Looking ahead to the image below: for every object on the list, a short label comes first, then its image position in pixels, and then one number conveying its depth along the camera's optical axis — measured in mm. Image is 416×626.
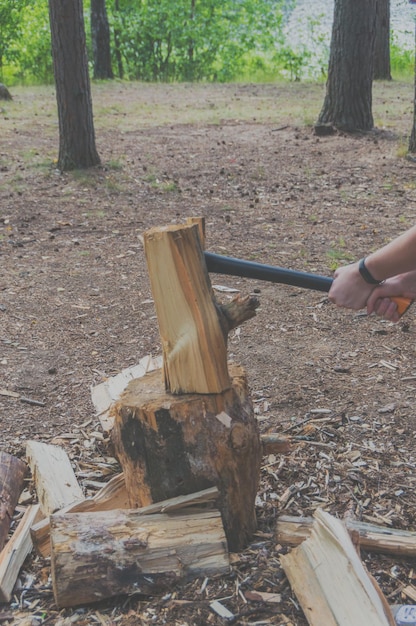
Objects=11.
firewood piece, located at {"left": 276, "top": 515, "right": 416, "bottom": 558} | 2562
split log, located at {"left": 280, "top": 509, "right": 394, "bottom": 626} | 2117
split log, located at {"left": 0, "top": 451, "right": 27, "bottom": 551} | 2863
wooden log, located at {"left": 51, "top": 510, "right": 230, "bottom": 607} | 2336
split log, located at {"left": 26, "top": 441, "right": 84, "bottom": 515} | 2932
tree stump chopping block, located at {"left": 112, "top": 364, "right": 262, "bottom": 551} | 2518
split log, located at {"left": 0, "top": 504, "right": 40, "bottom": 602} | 2457
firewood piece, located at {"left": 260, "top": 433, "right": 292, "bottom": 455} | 2875
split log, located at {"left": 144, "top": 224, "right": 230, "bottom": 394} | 2424
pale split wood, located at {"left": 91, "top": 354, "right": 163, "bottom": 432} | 3438
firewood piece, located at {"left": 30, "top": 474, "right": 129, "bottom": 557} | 2660
